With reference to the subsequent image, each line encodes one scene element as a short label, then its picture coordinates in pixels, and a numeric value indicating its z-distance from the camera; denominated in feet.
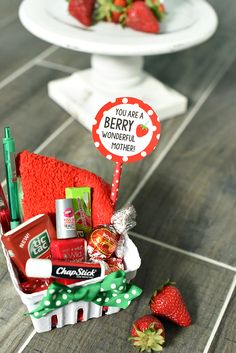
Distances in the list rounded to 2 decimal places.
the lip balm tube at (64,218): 2.64
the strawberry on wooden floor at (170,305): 2.74
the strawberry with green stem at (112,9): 4.34
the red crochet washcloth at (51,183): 2.72
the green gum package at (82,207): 2.73
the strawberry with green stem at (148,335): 2.62
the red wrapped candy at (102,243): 2.61
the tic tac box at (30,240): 2.56
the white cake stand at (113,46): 4.04
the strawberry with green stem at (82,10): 4.30
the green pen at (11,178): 2.60
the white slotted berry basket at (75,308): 2.60
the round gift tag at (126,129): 2.54
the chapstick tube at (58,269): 2.46
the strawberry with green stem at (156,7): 4.34
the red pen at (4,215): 2.84
